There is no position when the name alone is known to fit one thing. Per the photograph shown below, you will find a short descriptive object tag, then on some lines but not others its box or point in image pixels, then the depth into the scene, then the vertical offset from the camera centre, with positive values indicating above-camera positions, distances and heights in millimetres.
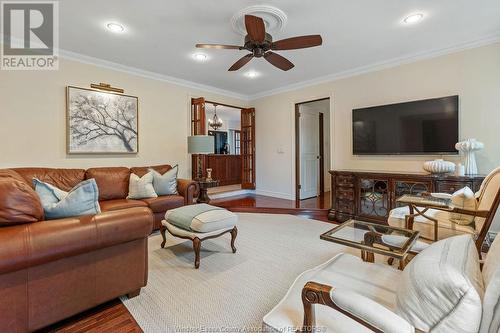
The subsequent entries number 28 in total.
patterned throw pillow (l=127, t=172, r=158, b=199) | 3531 -279
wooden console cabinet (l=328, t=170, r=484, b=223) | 3051 -310
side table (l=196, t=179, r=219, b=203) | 4336 -336
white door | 5551 +326
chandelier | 8444 +1571
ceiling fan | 2318 +1317
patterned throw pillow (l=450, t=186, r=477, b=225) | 2195 -328
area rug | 1665 -986
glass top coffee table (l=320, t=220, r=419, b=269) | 1632 -553
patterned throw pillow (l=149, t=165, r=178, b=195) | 3709 -206
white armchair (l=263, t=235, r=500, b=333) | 768 -486
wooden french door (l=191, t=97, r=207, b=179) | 4922 +950
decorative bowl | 3086 -2
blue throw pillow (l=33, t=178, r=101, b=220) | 1609 -212
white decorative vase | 2992 +190
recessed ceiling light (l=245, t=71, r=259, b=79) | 4391 +1724
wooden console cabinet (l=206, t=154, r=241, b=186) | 7389 +1
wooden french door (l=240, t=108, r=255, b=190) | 6066 +494
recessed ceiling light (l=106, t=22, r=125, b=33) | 2764 +1641
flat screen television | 3357 +585
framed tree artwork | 3650 +755
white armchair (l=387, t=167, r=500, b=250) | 1832 -504
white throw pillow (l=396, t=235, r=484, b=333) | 767 -426
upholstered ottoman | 2406 -571
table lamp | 4281 +424
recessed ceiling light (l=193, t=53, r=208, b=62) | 3590 +1676
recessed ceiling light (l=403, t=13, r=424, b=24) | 2617 +1619
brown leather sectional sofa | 1331 -568
